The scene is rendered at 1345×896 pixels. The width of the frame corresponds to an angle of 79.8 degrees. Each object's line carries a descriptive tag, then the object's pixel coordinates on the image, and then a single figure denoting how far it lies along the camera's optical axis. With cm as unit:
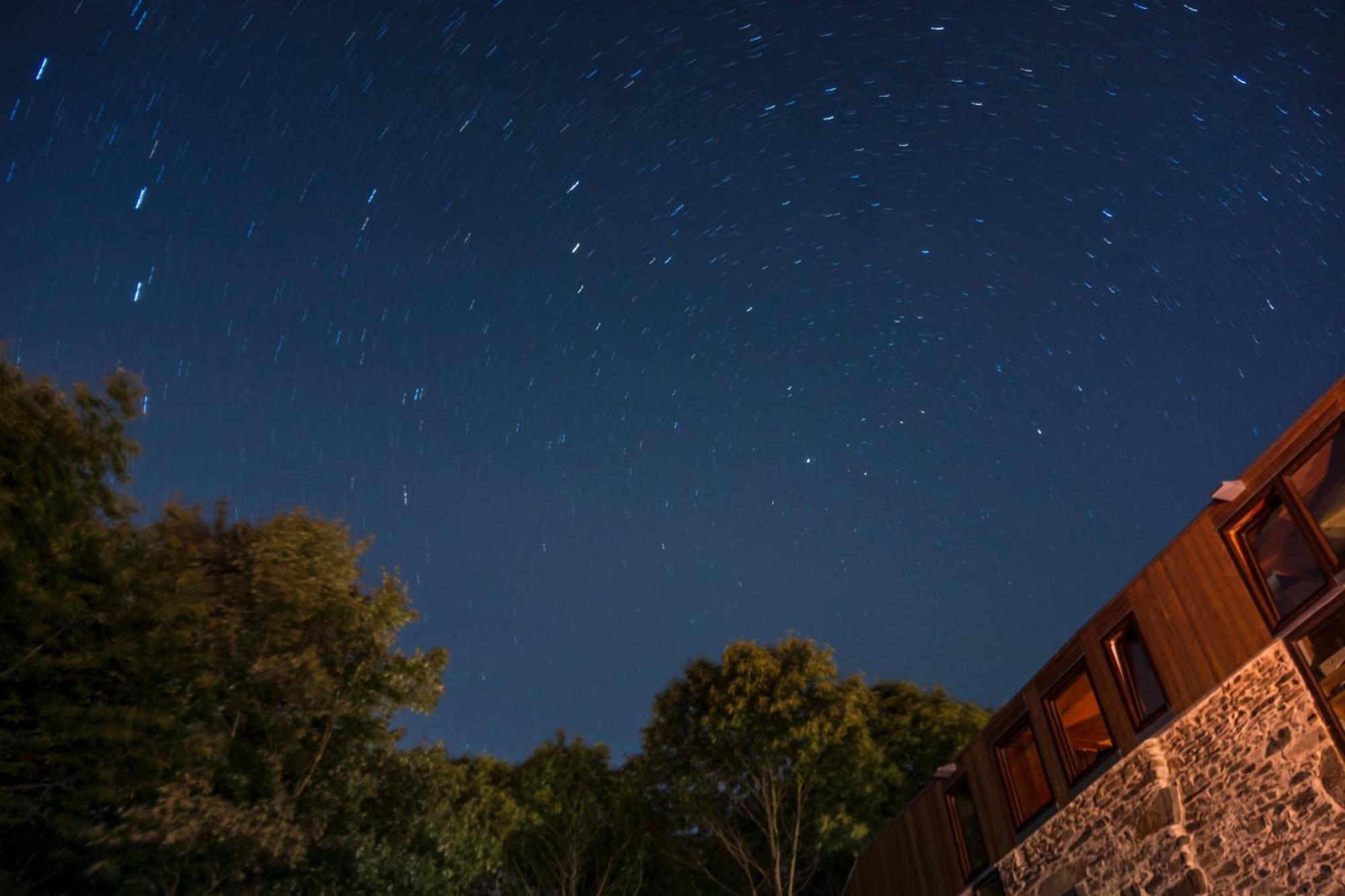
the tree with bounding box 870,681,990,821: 2344
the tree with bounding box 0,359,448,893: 1123
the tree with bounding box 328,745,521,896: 1439
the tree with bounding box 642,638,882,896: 2091
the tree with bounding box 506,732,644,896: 2468
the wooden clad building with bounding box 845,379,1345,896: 826
